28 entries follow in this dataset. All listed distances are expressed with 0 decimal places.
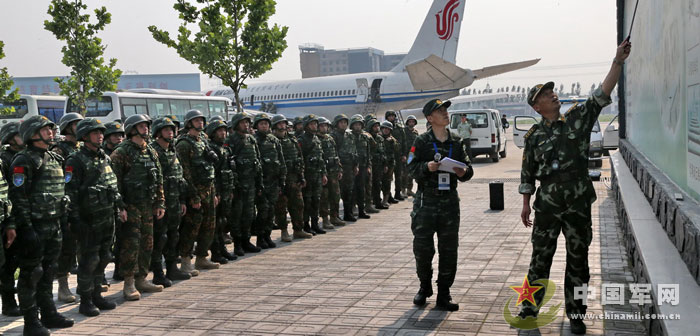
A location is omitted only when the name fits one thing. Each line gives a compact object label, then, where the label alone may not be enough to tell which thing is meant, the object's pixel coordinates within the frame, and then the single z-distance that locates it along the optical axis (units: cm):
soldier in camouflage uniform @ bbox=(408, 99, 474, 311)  578
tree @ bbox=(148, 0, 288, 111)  1791
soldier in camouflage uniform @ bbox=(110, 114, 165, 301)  679
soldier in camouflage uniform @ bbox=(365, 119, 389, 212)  1319
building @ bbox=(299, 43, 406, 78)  18650
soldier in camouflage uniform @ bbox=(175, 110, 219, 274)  791
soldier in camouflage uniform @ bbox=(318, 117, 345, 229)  1125
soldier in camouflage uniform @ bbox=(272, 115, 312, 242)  1019
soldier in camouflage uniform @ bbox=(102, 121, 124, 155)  697
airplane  3147
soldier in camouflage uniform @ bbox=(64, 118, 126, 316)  628
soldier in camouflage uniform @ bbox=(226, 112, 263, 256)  900
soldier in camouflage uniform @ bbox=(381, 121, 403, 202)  1373
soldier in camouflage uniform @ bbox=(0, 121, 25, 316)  580
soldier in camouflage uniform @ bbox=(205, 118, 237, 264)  855
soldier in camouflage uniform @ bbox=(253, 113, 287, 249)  960
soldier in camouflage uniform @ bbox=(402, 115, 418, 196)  1491
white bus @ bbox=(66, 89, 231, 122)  2597
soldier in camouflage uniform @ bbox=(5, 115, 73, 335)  556
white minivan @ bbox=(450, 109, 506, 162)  2408
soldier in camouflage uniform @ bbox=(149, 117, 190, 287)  738
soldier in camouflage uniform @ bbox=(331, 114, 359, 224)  1205
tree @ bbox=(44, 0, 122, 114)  2150
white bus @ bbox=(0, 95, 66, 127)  2952
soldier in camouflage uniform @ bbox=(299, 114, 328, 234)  1073
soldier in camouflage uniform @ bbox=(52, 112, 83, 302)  673
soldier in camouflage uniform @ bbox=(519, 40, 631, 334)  488
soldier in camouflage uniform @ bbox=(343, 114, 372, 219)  1240
